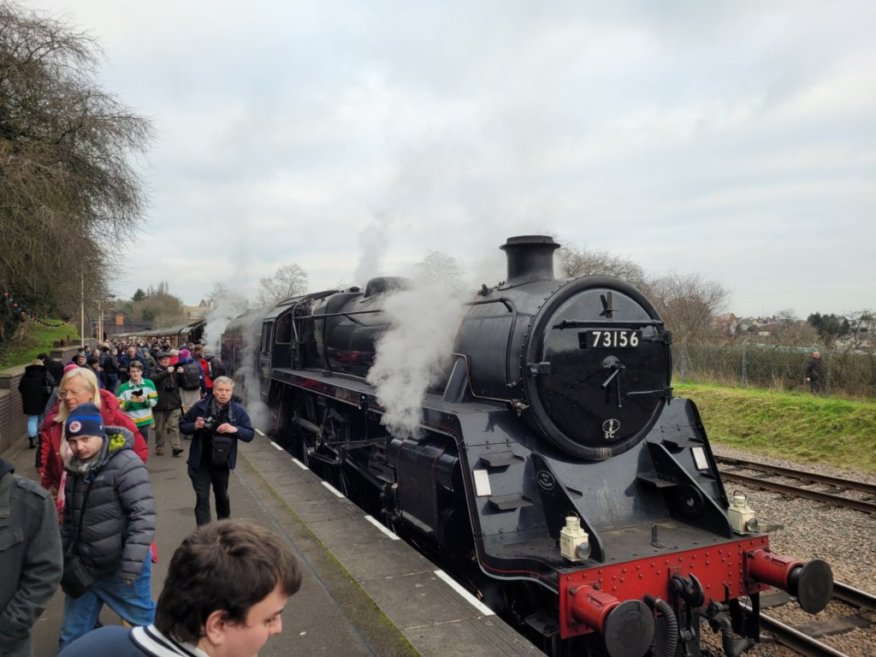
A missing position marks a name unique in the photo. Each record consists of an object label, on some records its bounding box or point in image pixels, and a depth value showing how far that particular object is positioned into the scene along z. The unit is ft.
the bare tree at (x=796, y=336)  57.73
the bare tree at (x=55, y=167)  34.17
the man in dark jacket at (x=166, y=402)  28.66
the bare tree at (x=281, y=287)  146.51
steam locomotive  12.10
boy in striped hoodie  24.02
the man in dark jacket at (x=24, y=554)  7.32
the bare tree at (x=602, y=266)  81.25
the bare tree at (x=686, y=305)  87.86
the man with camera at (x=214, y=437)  15.56
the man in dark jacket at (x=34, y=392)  30.40
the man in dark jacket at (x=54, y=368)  33.86
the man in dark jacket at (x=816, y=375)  45.62
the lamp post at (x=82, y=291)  41.07
